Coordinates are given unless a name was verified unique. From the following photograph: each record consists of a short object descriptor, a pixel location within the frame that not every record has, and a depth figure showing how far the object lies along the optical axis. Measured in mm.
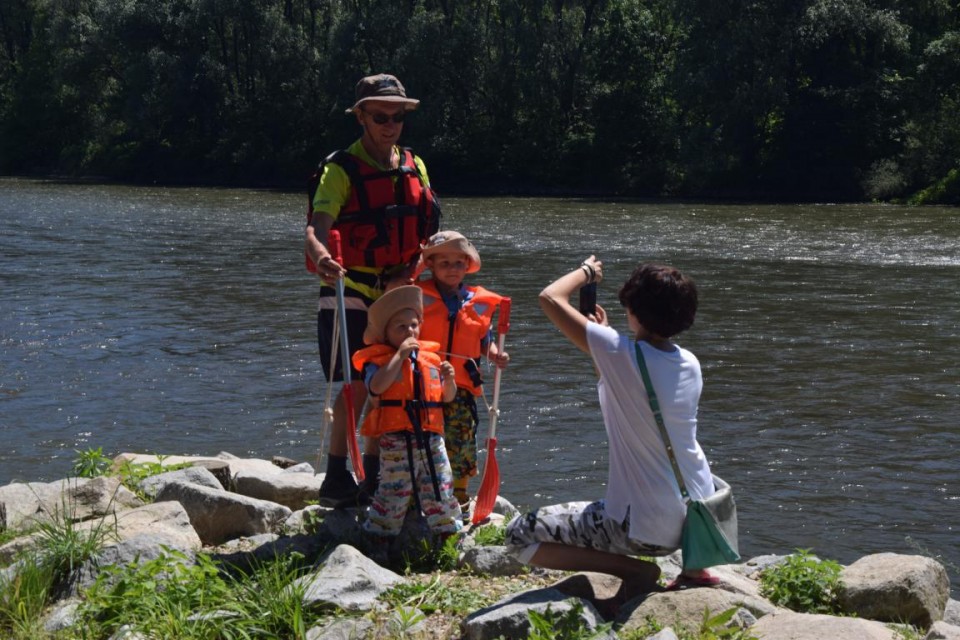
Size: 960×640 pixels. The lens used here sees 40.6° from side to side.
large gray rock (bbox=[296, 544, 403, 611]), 4531
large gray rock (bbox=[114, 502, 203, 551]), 5324
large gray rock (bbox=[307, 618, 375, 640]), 4297
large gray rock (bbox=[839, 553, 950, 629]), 4895
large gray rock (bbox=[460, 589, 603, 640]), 4176
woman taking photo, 4449
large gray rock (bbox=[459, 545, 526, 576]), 5168
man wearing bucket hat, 5688
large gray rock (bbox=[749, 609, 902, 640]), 4148
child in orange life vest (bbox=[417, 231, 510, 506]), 5750
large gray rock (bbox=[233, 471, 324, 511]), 6719
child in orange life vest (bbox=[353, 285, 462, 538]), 5418
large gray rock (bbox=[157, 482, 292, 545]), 5938
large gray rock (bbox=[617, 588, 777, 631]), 4367
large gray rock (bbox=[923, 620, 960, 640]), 4281
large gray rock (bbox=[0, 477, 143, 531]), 5973
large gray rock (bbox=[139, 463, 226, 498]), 6469
